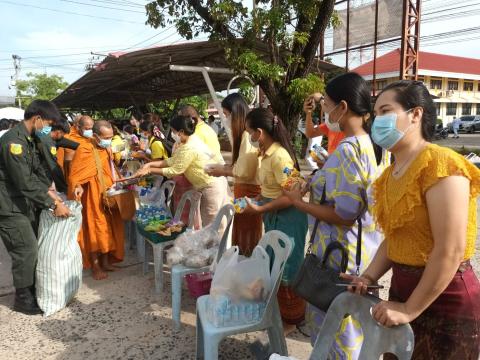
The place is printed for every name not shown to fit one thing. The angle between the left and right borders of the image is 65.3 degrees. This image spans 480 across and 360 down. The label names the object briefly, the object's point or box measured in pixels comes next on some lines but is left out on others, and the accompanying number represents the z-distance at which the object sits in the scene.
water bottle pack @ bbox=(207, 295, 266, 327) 1.97
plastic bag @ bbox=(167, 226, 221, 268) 2.70
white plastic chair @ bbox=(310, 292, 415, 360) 1.16
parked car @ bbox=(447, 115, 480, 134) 24.61
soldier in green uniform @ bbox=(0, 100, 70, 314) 2.82
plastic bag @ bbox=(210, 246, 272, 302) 1.91
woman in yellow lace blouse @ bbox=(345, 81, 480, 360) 1.10
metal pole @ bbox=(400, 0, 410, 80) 8.24
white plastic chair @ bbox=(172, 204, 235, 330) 2.66
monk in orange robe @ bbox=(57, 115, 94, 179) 3.63
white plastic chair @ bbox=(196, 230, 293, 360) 1.92
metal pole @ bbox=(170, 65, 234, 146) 6.69
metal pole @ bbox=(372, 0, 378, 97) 8.55
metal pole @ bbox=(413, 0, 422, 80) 8.82
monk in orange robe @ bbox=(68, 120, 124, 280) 3.59
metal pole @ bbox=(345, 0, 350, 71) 9.09
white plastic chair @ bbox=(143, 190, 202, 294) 3.19
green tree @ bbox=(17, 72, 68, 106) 41.16
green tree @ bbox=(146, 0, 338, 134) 4.75
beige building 27.72
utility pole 40.66
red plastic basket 2.86
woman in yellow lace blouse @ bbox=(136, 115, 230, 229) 3.48
